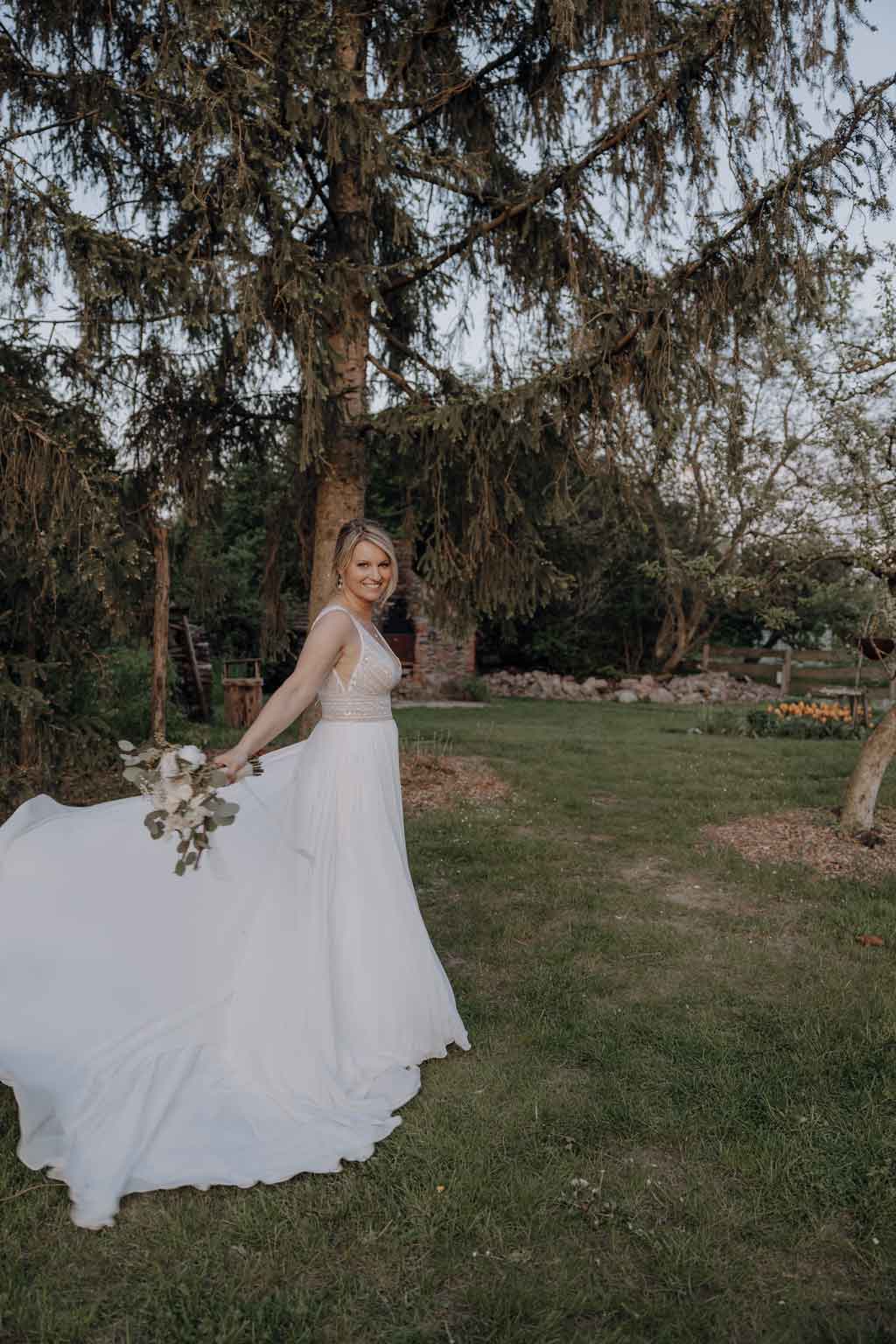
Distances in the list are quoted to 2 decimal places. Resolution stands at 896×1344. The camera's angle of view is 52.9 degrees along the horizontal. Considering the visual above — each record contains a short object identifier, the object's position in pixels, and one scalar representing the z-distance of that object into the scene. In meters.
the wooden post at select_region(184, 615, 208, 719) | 13.88
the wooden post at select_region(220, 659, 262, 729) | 13.40
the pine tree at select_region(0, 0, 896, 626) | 6.07
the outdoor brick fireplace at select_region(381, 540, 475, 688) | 19.58
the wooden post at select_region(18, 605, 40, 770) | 6.67
